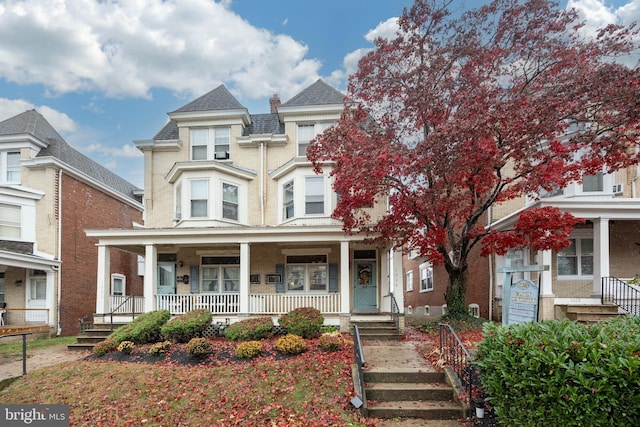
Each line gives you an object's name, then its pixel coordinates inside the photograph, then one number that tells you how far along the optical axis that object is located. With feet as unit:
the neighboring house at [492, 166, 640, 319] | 44.19
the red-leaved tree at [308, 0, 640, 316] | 32.65
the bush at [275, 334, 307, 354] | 31.12
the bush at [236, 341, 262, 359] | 30.86
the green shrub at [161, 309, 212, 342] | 36.22
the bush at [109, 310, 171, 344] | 36.24
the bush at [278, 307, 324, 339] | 36.06
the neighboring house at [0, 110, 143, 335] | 53.47
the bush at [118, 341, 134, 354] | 33.99
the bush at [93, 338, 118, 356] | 34.35
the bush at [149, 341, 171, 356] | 33.04
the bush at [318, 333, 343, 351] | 31.30
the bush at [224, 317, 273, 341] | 36.37
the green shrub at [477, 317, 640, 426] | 12.41
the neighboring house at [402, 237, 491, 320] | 53.42
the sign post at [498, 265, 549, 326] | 19.95
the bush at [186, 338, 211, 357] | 31.17
